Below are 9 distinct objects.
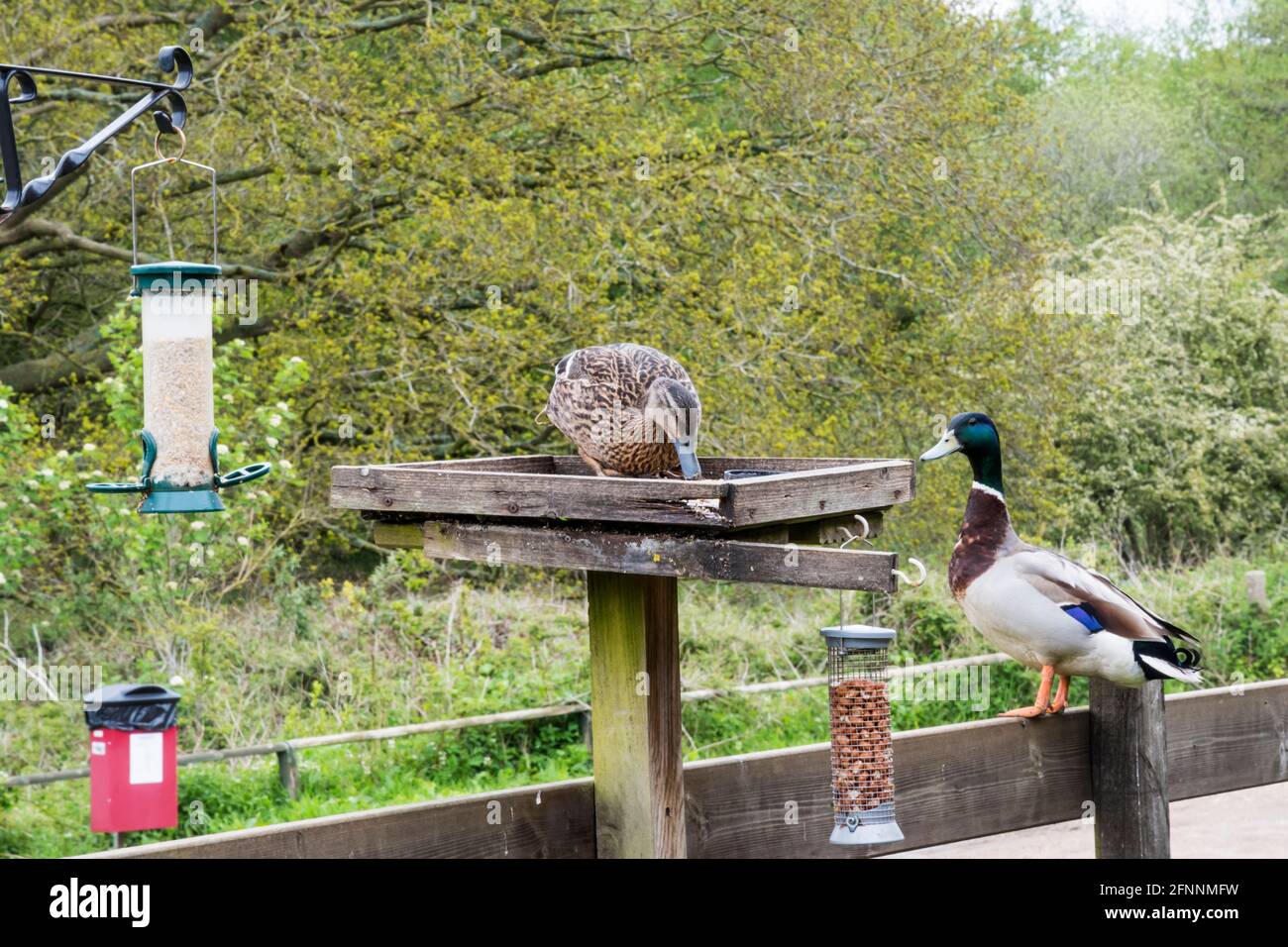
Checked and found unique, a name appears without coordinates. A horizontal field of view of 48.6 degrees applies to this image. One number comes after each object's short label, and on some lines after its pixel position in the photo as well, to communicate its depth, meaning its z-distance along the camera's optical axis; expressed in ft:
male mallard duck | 9.45
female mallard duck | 11.33
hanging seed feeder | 12.81
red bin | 21.91
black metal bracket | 9.23
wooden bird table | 7.92
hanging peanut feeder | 8.55
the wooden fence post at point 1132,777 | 9.26
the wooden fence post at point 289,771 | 26.09
